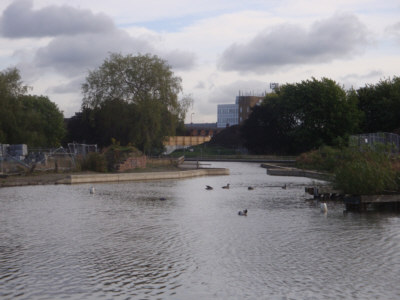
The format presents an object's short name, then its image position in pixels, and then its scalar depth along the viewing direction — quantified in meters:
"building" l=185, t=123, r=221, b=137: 189.16
